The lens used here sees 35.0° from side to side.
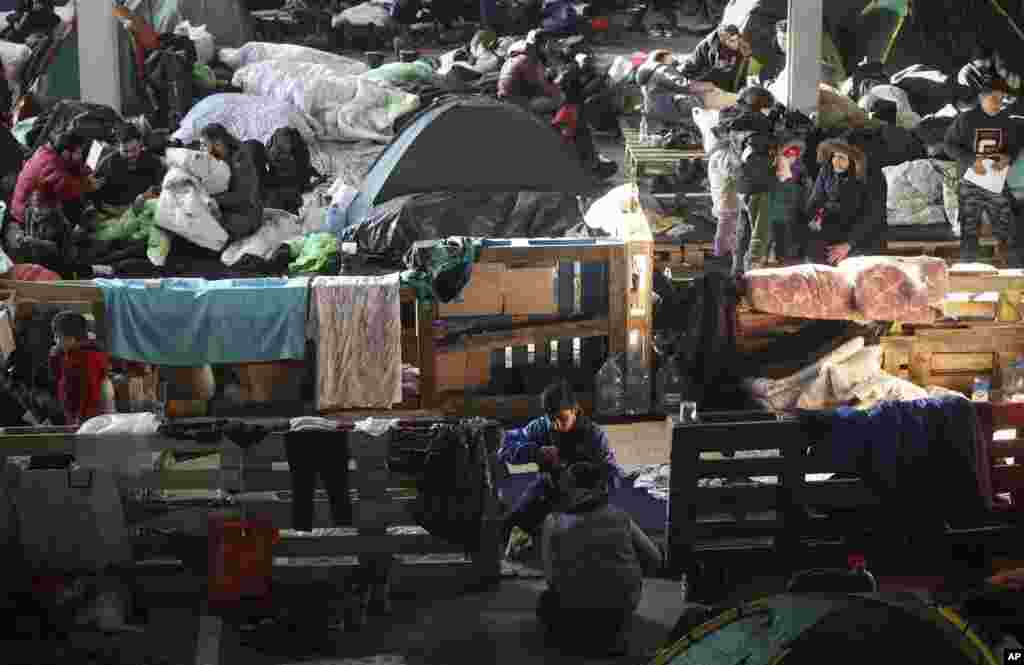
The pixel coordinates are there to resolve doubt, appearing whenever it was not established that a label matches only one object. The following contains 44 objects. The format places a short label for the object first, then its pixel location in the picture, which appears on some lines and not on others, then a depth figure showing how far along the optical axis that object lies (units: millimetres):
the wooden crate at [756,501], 7895
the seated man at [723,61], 16672
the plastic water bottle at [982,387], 10617
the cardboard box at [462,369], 10867
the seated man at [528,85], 16297
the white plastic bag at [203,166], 13594
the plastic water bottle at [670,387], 11133
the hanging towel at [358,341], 10398
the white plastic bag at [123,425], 7832
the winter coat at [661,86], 16484
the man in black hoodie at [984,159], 14852
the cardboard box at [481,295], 10836
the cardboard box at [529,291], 10953
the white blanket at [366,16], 17406
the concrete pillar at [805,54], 16266
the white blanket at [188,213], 13391
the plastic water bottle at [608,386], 11148
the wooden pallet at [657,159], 16000
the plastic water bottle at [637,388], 11211
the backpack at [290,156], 14859
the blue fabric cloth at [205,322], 10273
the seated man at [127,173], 14125
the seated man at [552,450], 8344
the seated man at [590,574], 7445
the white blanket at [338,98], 15711
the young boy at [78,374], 9242
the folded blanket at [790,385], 10406
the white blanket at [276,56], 16719
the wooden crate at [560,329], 10883
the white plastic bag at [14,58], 16141
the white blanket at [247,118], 15430
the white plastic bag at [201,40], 16781
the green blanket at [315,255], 13086
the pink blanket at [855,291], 10312
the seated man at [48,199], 12844
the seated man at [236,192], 13680
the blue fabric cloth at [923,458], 8070
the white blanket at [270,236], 13477
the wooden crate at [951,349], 10695
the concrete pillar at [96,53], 16031
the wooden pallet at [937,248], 14641
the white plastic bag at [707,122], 14742
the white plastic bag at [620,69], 16859
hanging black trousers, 7828
